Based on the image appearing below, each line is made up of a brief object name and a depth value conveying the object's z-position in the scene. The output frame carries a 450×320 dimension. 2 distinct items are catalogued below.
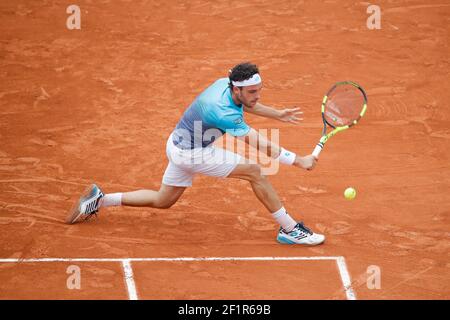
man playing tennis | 18.02
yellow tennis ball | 20.02
